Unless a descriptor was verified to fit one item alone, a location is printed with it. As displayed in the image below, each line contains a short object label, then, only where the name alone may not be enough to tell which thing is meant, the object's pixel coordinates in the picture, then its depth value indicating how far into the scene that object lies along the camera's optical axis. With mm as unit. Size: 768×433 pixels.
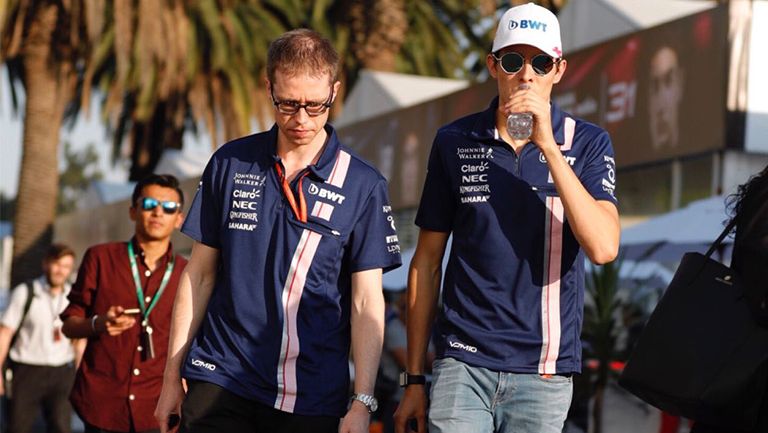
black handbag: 6118
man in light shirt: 18304
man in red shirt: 10948
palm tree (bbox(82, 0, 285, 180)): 39304
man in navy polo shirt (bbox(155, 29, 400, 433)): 7029
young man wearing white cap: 6942
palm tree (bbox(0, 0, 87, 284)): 38370
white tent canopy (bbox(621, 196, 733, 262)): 17846
